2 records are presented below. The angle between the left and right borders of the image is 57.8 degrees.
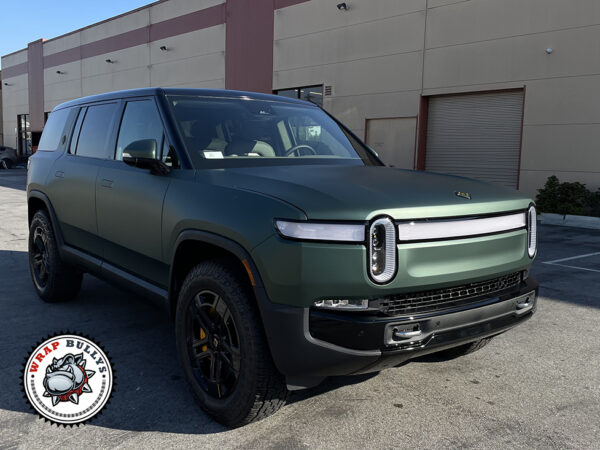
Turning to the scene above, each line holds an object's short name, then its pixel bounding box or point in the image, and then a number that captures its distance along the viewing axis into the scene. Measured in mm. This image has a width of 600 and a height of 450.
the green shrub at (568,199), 12648
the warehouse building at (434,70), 14141
